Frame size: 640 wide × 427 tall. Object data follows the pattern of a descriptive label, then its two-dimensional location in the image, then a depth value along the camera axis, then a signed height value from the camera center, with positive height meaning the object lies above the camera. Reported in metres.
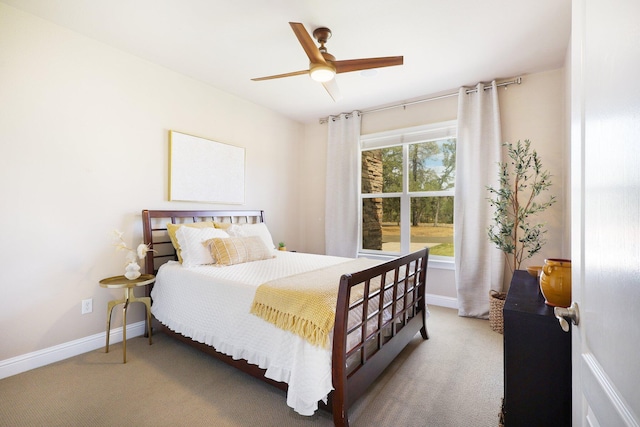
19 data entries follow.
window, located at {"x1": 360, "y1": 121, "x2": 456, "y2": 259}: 3.88 +0.37
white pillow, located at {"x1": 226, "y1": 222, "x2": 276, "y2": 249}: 3.24 -0.19
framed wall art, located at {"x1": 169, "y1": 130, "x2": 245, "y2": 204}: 3.21 +0.52
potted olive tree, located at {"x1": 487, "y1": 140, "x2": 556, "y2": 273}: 3.04 +0.14
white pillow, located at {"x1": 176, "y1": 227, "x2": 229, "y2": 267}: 2.71 -0.30
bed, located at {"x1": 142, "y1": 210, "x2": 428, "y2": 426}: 1.58 -0.71
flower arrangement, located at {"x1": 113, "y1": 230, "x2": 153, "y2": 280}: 2.53 -0.36
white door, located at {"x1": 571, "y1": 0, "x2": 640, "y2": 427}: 0.51 +0.01
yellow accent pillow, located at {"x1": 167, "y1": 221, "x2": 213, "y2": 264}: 2.86 -0.17
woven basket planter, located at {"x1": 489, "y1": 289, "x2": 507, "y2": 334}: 2.97 -0.96
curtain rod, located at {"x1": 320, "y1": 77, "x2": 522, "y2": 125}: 3.32 +1.52
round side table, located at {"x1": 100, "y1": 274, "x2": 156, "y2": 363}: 2.39 -0.63
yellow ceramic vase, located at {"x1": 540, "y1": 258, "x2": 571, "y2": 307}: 1.28 -0.29
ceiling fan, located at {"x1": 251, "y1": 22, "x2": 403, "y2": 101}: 2.13 +1.17
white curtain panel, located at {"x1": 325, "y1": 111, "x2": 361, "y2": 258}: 4.36 +0.43
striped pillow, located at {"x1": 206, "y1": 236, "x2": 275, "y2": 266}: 2.75 -0.35
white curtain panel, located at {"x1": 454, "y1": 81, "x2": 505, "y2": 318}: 3.36 +0.23
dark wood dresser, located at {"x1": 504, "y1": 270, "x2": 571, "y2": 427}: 1.17 -0.62
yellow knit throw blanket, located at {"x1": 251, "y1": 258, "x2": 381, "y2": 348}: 1.59 -0.53
